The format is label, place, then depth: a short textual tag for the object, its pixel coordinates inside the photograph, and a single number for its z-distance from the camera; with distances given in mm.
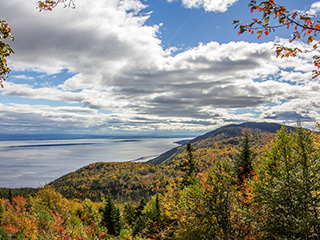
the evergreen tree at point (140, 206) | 65812
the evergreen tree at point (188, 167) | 36888
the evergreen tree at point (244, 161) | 35322
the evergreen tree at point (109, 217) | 47469
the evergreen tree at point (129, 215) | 66562
